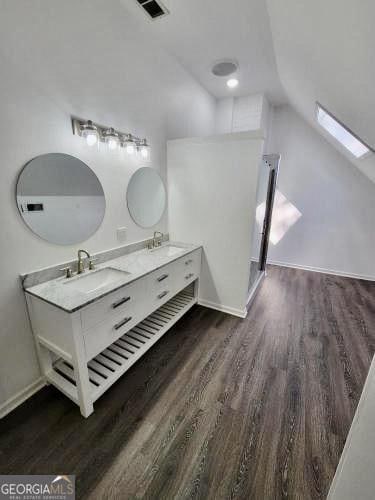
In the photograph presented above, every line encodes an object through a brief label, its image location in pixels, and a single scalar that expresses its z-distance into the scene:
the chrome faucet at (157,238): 2.46
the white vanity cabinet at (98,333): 1.26
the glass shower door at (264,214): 2.71
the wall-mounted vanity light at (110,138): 1.53
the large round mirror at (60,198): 1.38
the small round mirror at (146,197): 2.14
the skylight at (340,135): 2.43
